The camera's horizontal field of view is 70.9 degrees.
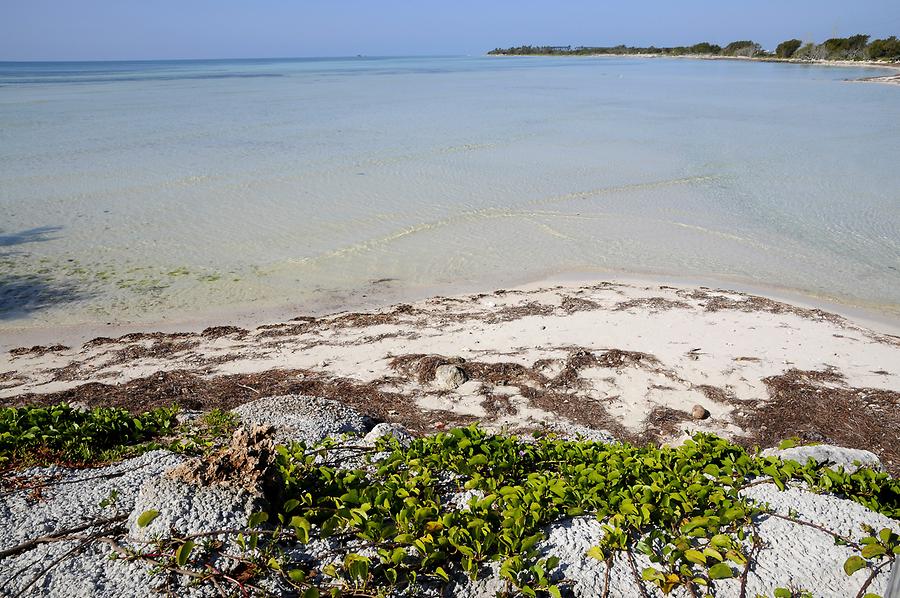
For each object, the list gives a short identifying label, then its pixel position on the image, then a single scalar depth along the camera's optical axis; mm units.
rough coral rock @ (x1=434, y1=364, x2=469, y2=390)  6602
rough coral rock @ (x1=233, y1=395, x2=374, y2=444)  4578
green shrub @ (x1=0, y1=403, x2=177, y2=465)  3902
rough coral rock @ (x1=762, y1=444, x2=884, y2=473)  3990
